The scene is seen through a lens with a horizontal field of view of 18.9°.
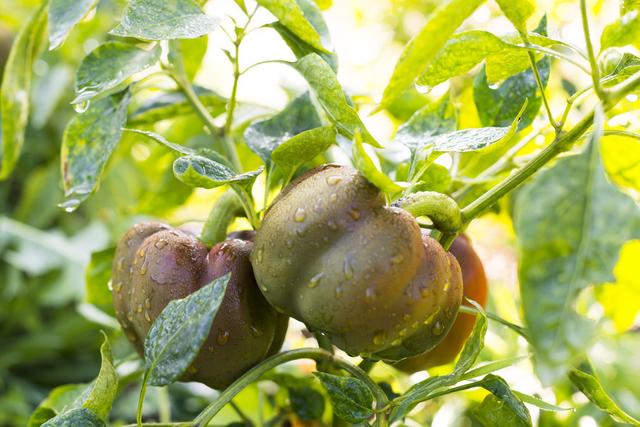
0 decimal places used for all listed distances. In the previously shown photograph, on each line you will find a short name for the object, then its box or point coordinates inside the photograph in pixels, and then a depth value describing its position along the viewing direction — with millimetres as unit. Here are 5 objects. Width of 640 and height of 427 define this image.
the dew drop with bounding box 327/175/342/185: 656
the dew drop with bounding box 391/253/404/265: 644
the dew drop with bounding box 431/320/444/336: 670
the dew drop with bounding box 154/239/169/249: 699
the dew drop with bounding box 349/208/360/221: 649
